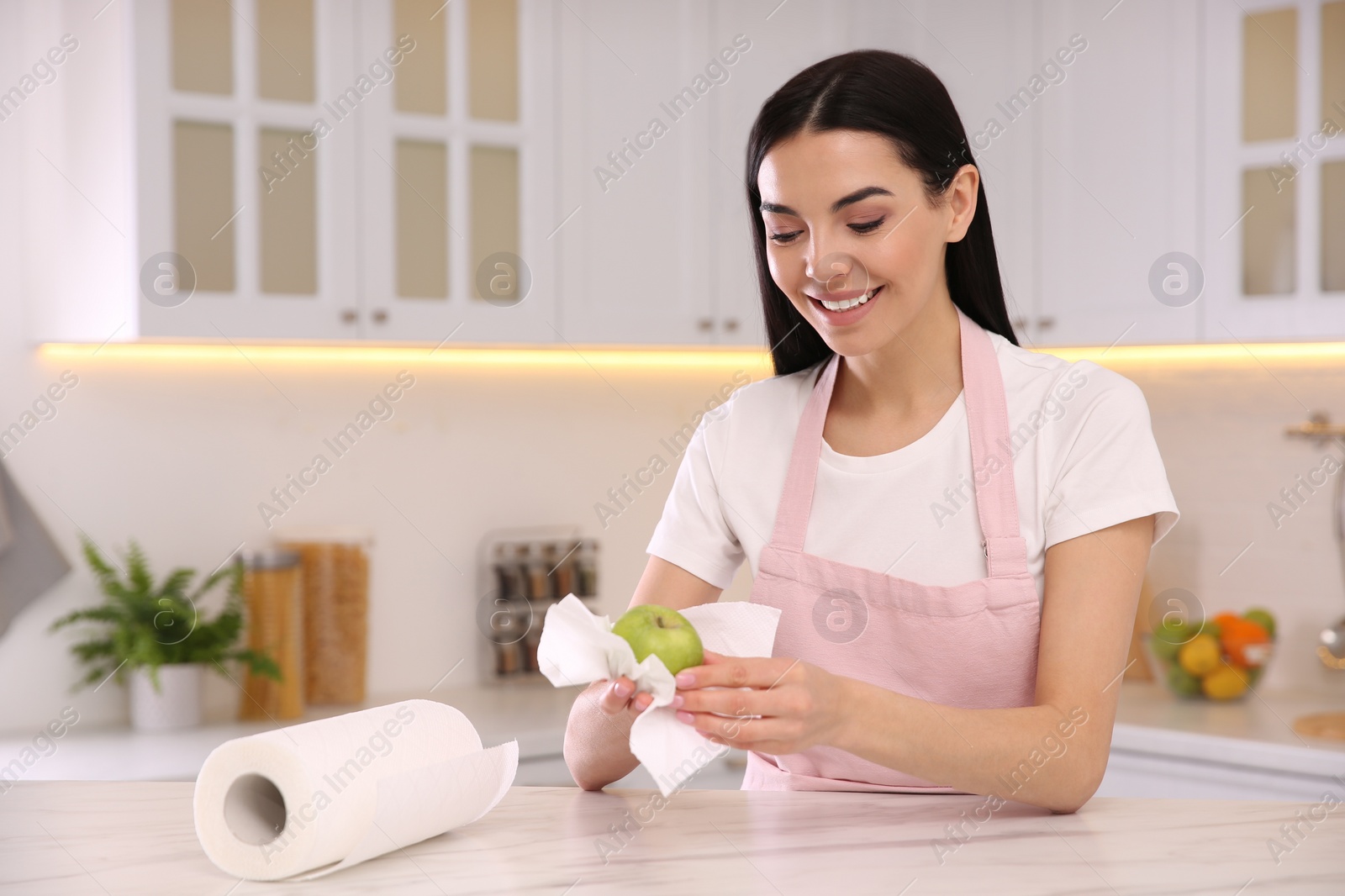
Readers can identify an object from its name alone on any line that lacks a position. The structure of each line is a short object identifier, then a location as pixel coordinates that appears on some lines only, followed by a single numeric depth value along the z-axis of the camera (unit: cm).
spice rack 265
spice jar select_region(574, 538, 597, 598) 272
